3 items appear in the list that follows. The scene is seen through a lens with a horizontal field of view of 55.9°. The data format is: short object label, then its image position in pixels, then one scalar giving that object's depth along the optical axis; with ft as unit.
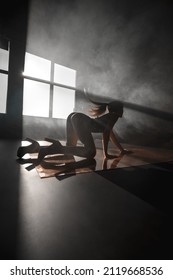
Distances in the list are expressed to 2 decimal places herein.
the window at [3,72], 11.48
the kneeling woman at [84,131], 3.92
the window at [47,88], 12.87
